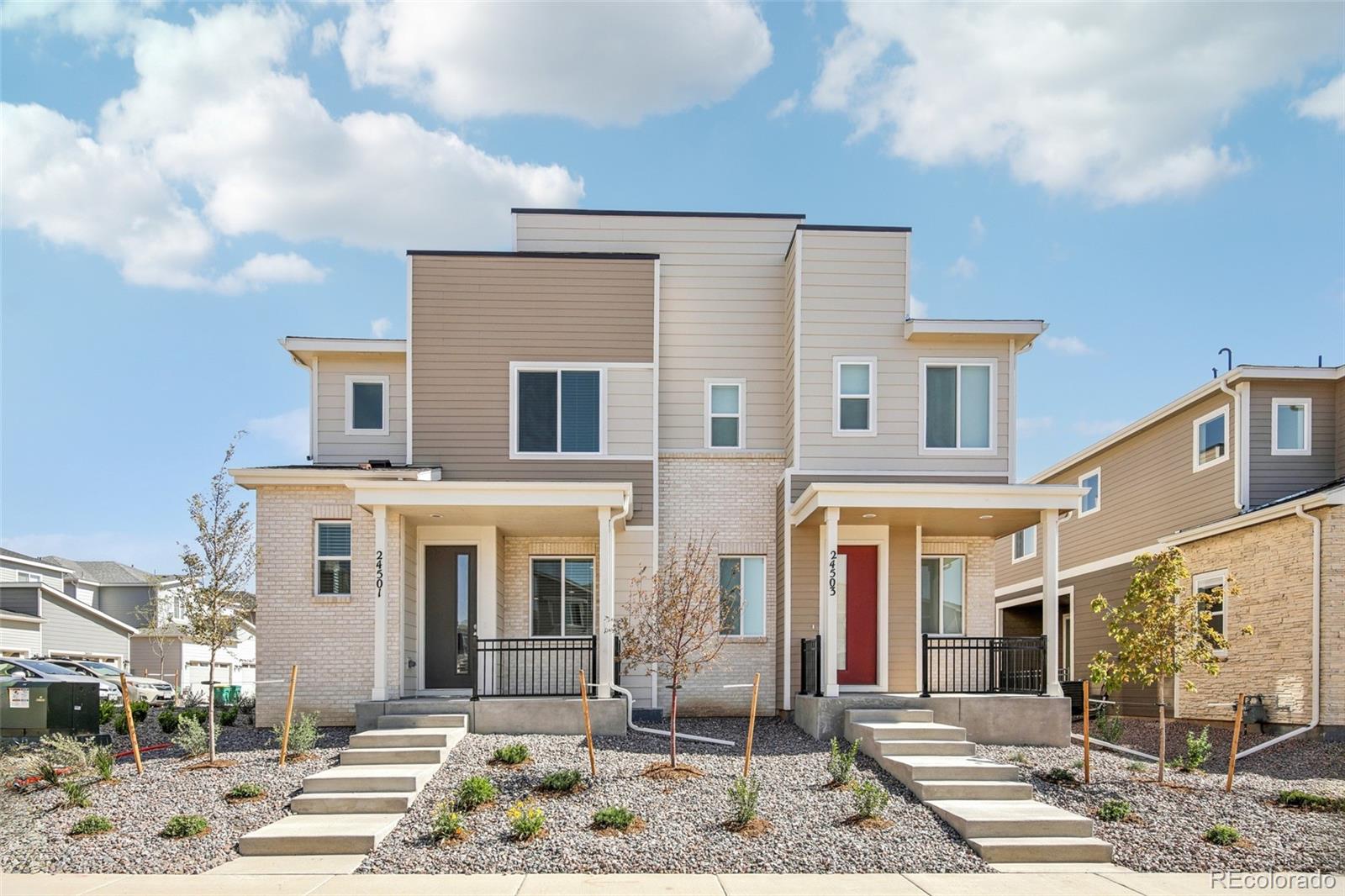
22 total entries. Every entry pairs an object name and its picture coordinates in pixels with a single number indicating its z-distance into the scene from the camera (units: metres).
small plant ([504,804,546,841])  9.70
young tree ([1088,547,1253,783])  11.93
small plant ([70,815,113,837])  9.98
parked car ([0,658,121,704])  20.36
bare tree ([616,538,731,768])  12.35
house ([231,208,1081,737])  15.62
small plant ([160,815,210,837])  9.94
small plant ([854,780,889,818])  10.23
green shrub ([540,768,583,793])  11.02
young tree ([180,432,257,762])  12.84
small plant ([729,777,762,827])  10.04
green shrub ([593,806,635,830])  9.93
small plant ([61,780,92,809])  10.81
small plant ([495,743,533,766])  12.12
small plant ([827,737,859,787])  11.40
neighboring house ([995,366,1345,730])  15.71
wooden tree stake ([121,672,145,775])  11.80
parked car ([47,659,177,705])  25.67
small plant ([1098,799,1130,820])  10.60
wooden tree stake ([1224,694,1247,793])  11.57
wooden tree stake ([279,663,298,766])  12.30
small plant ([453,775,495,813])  10.54
